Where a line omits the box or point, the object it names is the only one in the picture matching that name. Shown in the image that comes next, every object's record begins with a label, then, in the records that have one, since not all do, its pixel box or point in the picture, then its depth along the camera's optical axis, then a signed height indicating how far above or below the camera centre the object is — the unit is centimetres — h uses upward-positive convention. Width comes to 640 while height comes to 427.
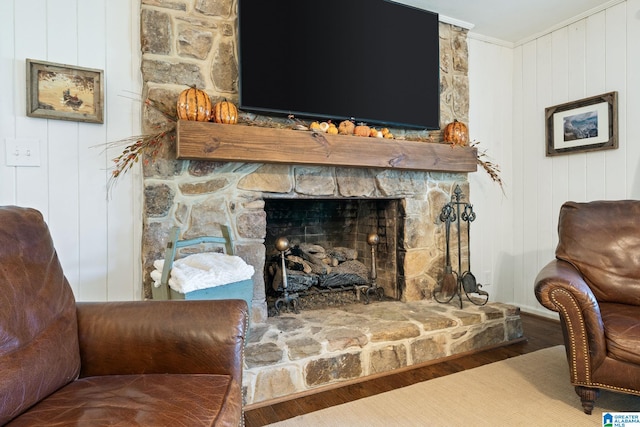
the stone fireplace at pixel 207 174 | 200 +23
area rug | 160 -94
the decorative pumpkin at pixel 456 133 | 276 +59
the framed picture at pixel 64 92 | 181 +63
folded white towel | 161 -28
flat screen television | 217 +101
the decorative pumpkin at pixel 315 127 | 227 +54
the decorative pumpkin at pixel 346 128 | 239 +55
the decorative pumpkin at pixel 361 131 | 242 +54
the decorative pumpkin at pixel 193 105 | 193 +57
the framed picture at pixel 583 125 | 270 +67
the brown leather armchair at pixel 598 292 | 153 -40
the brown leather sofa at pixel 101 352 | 89 -42
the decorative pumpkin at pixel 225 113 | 201 +55
